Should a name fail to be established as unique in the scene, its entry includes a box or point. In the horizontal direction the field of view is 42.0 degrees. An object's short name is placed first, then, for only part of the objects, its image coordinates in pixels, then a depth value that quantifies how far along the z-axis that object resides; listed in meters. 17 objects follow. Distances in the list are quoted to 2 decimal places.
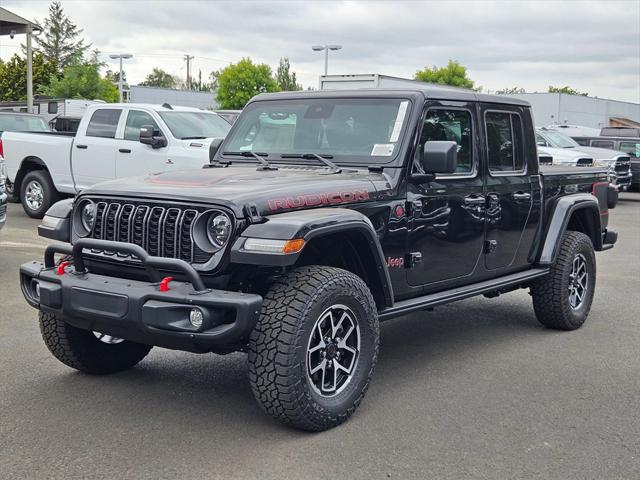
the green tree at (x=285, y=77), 51.09
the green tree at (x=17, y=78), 50.53
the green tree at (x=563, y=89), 100.81
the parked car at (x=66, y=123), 17.21
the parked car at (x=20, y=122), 17.23
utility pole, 99.44
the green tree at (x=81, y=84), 42.94
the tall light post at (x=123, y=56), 51.78
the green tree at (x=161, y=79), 114.81
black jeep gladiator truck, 4.13
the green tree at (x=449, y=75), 48.41
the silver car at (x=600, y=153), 21.42
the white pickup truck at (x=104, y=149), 12.30
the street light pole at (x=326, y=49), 41.31
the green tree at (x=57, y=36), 85.81
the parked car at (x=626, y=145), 23.08
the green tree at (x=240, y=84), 46.69
